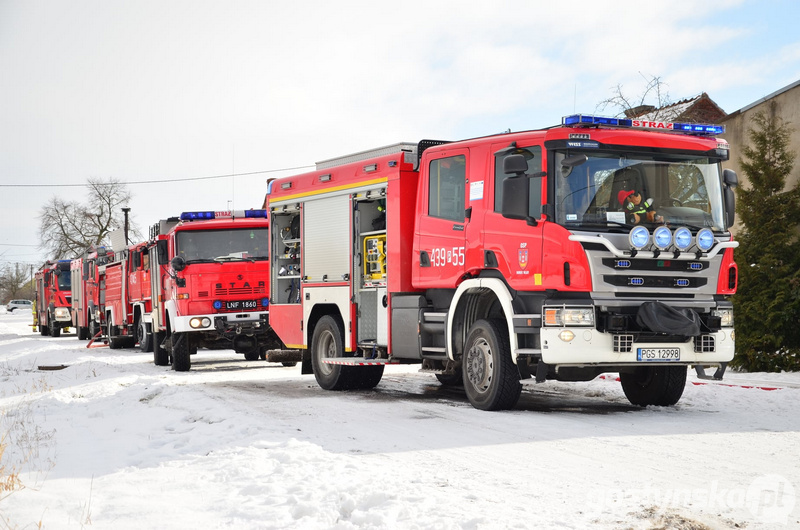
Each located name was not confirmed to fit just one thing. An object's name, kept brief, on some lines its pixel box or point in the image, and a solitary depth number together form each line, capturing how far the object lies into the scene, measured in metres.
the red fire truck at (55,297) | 40.62
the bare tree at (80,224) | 73.31
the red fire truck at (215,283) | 17.98
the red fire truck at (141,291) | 22.34
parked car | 103.44
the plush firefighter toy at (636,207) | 9.64
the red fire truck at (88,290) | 31.84
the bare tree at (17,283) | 125.19
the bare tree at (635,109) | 25.97
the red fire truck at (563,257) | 9.48
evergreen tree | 16.30
